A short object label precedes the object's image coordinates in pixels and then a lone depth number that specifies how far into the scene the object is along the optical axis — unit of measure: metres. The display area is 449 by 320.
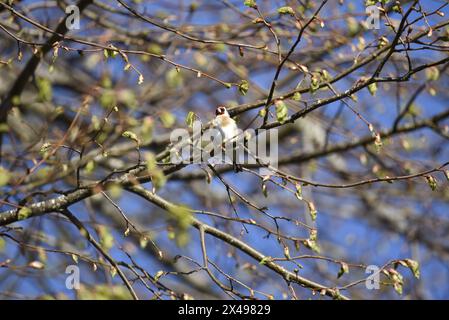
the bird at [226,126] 6.55
